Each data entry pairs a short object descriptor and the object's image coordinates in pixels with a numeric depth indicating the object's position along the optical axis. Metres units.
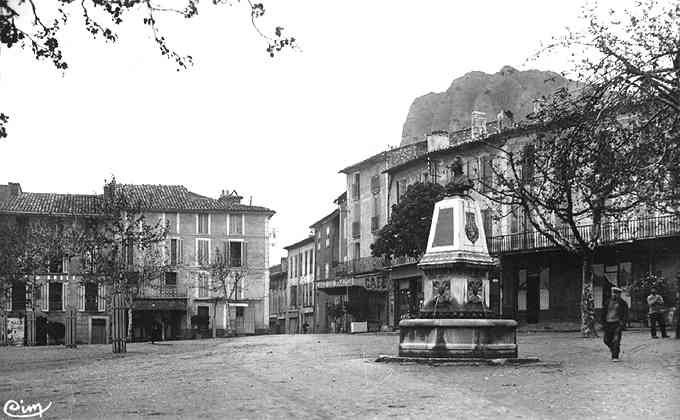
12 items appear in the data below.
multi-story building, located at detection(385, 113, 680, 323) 37.16
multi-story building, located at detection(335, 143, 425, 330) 56.34
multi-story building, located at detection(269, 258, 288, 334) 92.69
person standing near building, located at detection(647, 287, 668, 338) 25.88
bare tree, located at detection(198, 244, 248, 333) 65.94
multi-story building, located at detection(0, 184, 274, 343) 64.50
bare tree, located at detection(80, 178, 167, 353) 39.03
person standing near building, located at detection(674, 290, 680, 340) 24.33
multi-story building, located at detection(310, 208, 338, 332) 68.94
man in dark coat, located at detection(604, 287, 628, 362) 17.33
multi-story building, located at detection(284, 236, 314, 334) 79.19
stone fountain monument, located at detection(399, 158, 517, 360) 17.12
